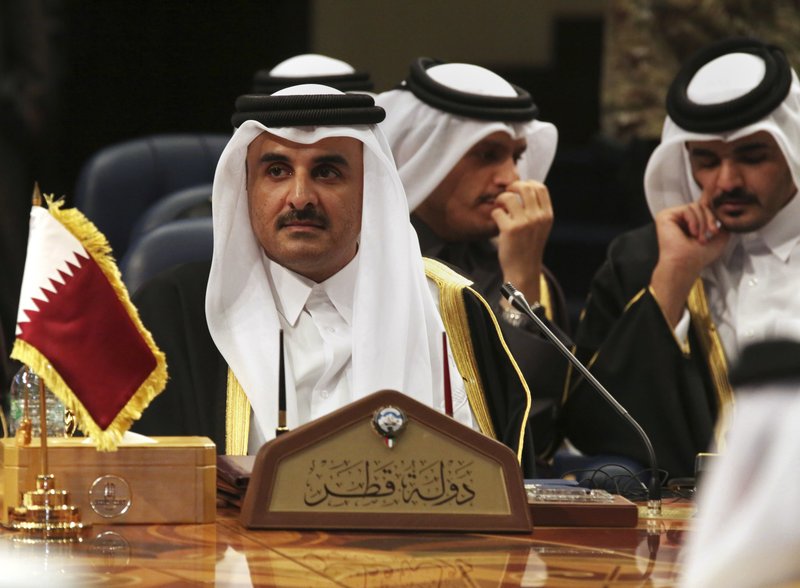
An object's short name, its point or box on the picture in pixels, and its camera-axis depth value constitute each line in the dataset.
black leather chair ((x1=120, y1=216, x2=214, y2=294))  8.41
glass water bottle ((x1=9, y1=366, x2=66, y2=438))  5.38
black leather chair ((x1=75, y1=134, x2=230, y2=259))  11.48
